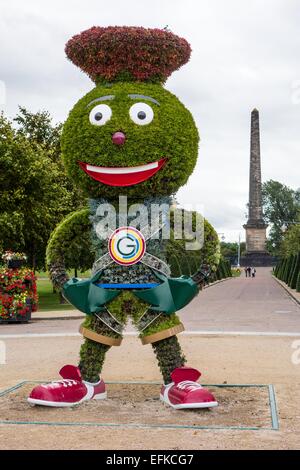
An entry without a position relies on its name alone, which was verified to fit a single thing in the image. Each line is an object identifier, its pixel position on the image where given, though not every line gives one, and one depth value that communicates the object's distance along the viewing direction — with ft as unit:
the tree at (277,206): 346.74
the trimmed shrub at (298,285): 103.24
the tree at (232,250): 378.20
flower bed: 60.29
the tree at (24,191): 74.79
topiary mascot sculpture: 23.36
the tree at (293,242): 177.18
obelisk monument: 232.73
